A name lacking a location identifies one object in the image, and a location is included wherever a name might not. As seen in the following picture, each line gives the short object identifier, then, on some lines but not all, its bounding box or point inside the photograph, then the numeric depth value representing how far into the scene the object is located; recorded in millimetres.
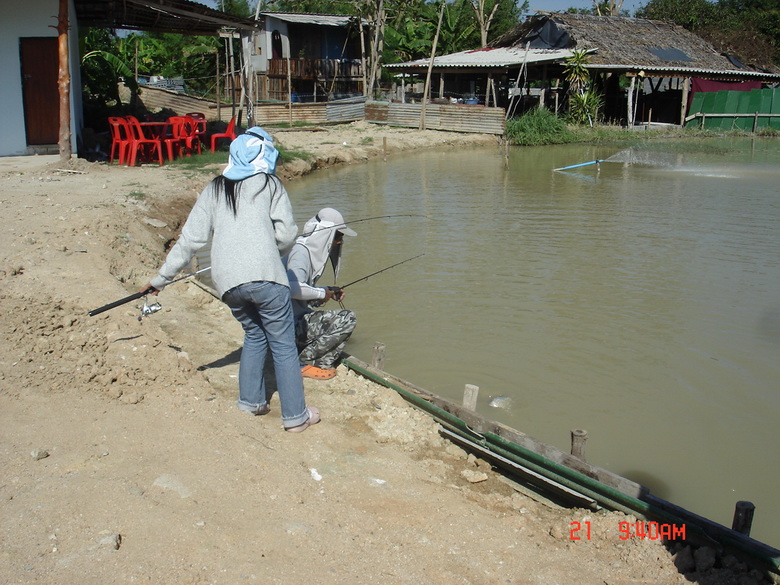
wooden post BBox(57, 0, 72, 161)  12414
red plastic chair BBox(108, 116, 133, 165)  14289
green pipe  3600
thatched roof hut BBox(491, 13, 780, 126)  29375
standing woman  4141
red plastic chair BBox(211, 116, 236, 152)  16300
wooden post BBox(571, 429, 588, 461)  4227
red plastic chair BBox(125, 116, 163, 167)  14289
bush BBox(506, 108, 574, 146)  25938
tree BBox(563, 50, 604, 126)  27609
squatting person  5062
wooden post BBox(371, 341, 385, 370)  5605
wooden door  14070
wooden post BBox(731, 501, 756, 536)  3559
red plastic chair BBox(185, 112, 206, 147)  16756
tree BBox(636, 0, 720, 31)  41750
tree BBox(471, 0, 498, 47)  39406
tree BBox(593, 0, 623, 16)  44875
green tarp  30250
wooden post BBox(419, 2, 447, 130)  27914
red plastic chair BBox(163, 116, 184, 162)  15195
